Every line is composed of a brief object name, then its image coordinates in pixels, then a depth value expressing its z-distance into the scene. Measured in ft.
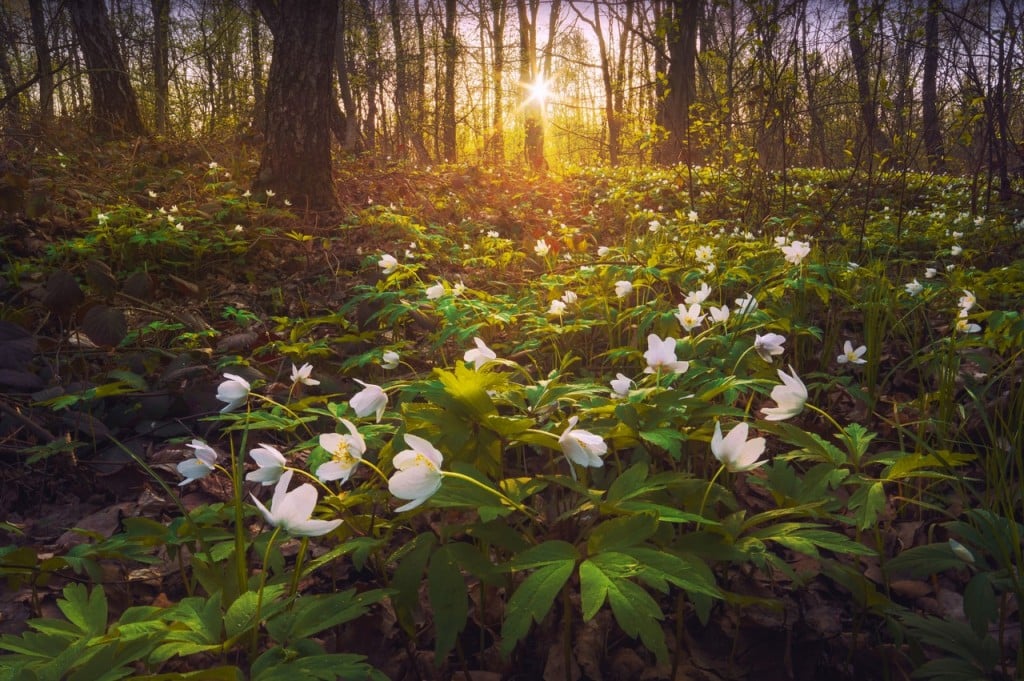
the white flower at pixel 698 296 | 7.37
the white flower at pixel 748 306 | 6.98
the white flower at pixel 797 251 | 8.71
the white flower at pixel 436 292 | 8.46
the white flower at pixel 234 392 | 4.89
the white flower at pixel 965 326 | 6.93
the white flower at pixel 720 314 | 6.51
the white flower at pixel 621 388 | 4.67
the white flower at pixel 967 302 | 7.41
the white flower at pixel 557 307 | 8.18
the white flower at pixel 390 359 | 6.57
